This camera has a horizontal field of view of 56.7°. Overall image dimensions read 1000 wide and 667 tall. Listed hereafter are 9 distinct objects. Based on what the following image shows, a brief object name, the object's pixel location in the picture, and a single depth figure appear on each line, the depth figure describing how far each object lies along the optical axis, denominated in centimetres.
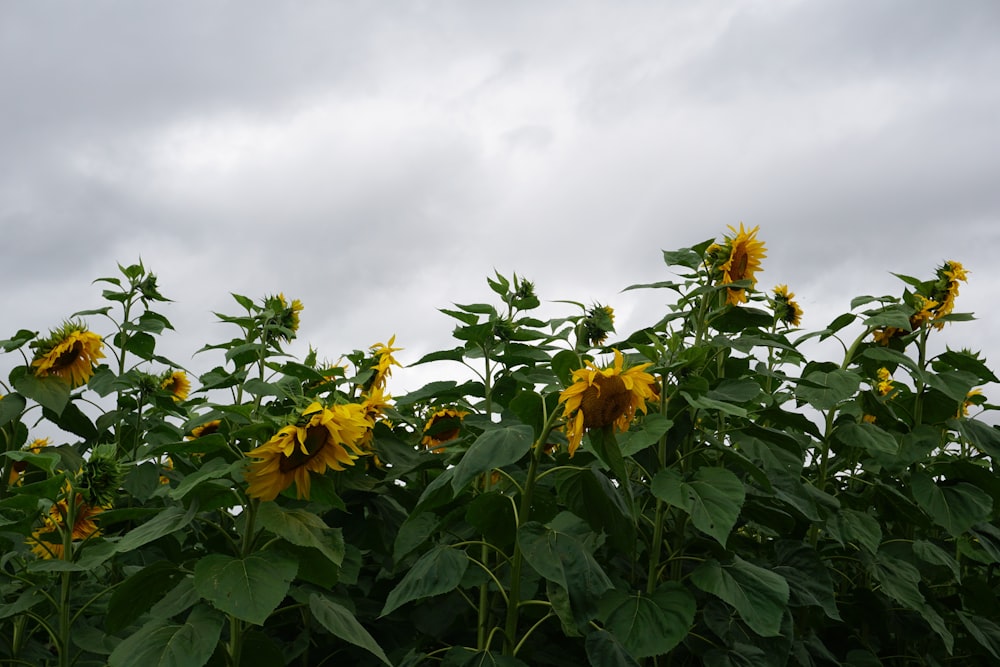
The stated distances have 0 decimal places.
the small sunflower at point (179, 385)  470
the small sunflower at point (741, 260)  291
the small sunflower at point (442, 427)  312
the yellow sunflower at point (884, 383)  441
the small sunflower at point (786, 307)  418
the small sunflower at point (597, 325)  321
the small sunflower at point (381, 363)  291
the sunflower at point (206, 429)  349
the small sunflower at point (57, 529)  279
